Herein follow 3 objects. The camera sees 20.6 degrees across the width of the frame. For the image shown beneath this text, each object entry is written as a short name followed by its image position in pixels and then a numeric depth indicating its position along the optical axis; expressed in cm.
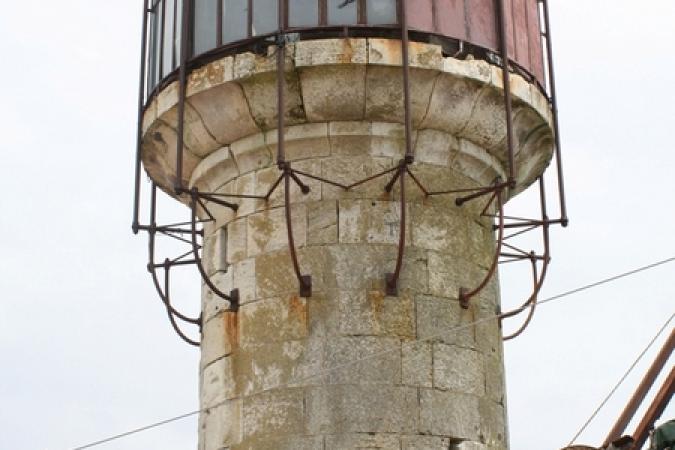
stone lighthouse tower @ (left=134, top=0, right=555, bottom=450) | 1647
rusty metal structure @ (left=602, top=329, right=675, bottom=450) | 1560
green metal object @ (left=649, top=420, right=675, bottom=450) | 1443
